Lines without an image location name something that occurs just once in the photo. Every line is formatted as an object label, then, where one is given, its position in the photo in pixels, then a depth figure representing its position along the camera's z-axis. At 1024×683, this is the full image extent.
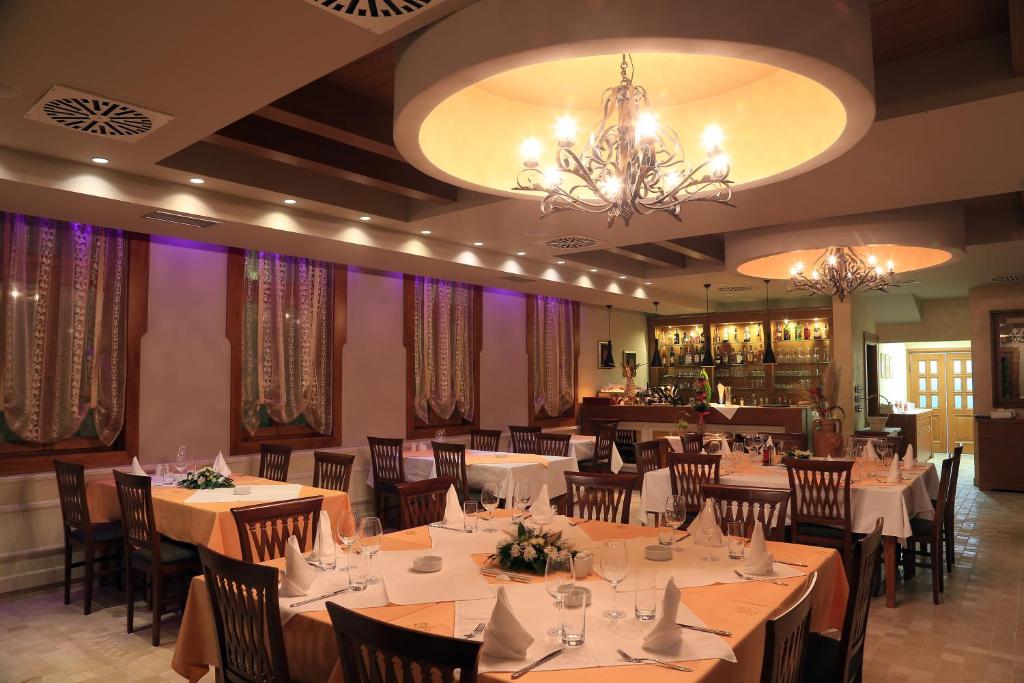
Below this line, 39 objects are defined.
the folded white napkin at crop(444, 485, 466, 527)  3.38
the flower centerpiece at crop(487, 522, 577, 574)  2.58
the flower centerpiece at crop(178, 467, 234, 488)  4.91
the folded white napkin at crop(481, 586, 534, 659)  1.80
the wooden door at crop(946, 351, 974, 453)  14.53
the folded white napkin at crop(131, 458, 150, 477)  5.18
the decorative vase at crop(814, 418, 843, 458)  5.74
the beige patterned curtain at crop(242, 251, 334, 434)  6.67
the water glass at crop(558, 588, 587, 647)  1.89
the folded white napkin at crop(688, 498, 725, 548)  2.91
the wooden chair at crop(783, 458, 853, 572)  4.52
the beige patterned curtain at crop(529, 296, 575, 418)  9.97
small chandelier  6.66
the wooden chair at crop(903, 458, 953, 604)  4.72
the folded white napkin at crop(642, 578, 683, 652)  1.86
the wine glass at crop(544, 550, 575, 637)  2.07
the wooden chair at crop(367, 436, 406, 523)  6.74
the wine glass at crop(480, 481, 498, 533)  3.22
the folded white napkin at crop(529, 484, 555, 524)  3.27
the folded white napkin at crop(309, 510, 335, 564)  2.71
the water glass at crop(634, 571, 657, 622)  2.08
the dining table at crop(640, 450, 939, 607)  4.59
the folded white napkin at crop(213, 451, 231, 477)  5.34
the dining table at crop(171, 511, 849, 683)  1.83
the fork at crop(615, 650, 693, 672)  1.76
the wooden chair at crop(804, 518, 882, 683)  2.12
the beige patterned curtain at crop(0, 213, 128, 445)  5.21
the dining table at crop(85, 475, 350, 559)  4.09
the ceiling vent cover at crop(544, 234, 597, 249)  6.41
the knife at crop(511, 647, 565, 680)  1.72
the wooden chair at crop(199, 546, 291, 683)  2.03
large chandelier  3.16
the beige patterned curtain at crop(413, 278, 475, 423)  8.26
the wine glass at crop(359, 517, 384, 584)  2.45
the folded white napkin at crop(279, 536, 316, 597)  2.34
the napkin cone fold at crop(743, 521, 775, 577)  2.60
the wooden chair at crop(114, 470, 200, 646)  4.11
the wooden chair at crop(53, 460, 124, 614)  4.61
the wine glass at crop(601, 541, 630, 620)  2.17
